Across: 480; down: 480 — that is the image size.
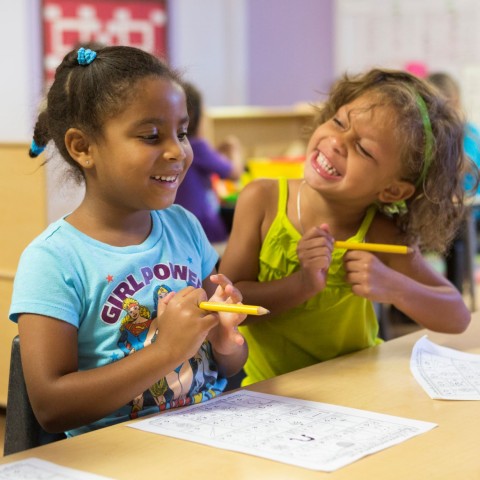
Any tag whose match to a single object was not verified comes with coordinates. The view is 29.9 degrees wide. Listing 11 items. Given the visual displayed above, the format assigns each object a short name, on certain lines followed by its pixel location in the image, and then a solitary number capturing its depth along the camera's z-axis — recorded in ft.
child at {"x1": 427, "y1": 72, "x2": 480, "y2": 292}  12.28
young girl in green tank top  5.02
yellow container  13.12
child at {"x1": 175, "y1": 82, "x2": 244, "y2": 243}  11.60
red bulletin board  16.90
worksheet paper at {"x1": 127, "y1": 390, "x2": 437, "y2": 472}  3.12
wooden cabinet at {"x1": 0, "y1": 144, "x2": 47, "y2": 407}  8.32
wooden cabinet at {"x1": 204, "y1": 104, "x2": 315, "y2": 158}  16.15
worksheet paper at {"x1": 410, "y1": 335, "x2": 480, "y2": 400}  3.96
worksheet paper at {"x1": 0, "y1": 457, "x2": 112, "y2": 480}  2.90
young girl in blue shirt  3.60
